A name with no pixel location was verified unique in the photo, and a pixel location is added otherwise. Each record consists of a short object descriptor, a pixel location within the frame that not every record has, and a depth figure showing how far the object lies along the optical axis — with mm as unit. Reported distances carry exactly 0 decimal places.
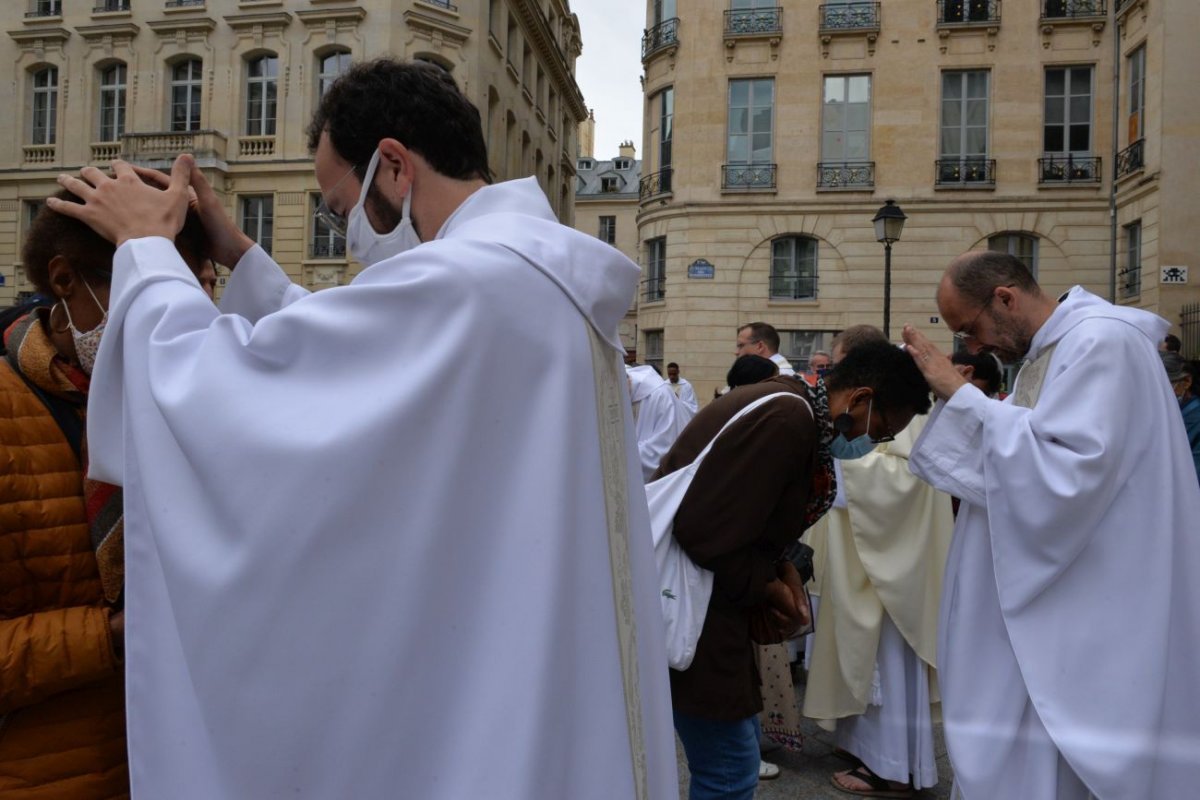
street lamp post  13219
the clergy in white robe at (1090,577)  2656
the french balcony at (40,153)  30109
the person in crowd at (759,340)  7395
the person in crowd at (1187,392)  6407
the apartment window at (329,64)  28578
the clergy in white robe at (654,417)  8500
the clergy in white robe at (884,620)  4492
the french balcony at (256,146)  28359
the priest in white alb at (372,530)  1304
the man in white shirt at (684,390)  15102
